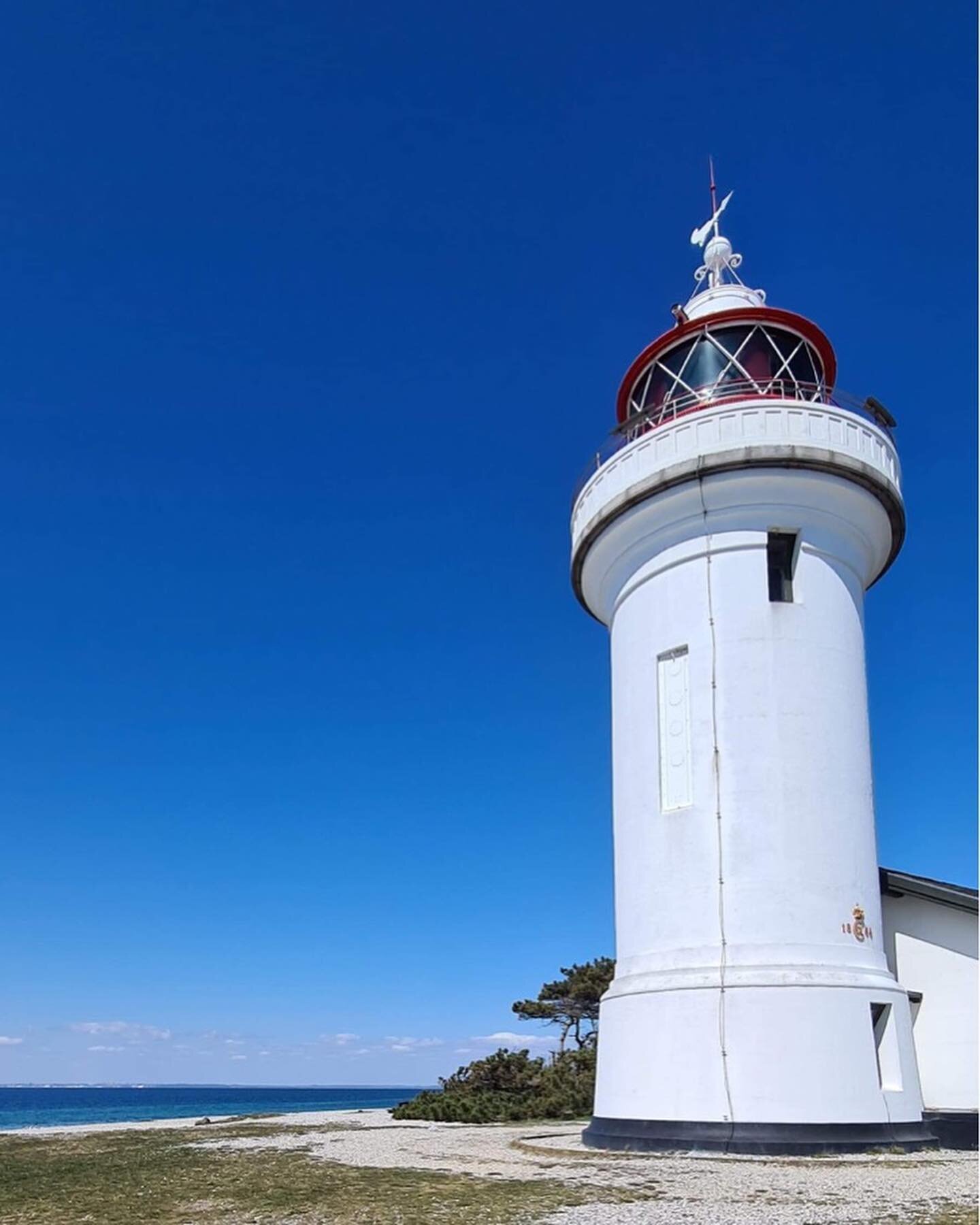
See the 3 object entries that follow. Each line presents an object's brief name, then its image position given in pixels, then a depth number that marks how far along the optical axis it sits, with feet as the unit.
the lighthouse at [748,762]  40.57
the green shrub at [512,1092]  70.23
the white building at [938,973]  47.14
